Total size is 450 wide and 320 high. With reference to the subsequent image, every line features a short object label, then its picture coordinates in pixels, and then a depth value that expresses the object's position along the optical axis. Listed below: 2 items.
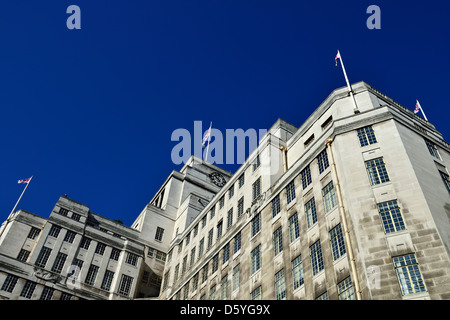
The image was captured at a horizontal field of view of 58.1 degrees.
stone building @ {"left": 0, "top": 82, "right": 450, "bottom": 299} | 26.75
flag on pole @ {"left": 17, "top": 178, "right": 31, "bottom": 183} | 65.06
